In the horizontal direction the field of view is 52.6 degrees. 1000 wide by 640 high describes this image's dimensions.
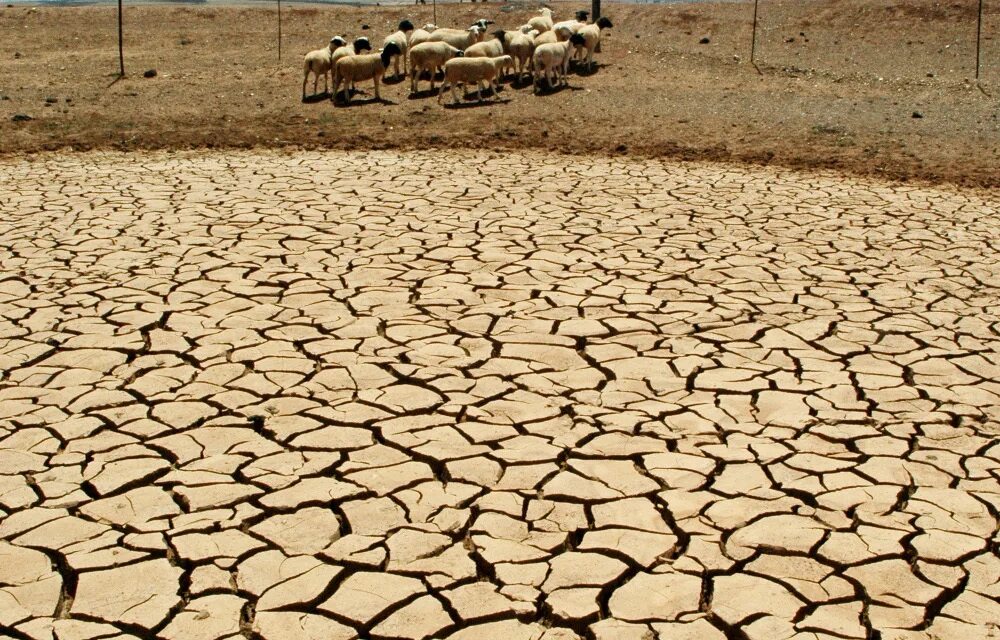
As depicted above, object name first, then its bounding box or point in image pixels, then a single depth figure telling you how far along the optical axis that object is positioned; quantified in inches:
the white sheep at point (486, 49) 650.8
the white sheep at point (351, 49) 641.6
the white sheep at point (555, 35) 684.7
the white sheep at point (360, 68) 620.4
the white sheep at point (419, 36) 705.0
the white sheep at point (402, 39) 702.0
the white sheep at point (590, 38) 694.0
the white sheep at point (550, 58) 645.3
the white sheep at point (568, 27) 683.9
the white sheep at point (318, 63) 626.5
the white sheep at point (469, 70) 615.2
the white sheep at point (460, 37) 709.3
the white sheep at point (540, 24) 764.6
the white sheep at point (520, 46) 686.5
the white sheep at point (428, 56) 645.9
